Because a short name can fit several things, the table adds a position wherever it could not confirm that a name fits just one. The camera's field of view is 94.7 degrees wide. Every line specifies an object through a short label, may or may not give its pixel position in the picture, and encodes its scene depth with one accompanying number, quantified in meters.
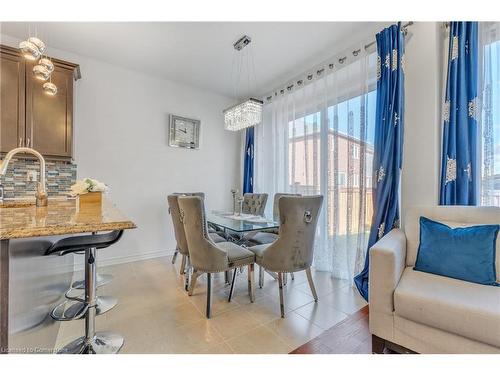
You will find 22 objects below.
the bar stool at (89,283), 1.24
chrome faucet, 1.66
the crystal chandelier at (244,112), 2.64
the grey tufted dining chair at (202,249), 1.89
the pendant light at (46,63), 1.73
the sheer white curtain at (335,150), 2.49
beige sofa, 1.12
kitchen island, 0.93
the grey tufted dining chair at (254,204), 3.30
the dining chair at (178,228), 2.31
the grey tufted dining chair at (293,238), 1.84
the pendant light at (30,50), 1.48
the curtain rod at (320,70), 2.17
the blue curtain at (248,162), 4.06
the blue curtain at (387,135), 2.15
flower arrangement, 1.67
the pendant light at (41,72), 1.71
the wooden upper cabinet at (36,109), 2.33
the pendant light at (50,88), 2.01
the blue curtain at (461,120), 1.80
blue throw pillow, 1.41
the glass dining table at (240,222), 2.13
